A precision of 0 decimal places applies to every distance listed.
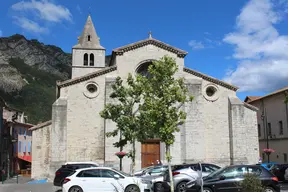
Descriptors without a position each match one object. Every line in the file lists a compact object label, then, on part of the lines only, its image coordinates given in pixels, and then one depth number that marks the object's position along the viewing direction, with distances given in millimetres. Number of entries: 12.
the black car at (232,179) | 12094
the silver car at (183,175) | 14453
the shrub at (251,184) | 9477
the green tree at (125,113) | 19016
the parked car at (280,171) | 19559
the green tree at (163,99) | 12977
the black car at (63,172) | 17531
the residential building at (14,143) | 35031
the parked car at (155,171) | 16500
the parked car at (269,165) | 20264
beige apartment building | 31703
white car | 13891
